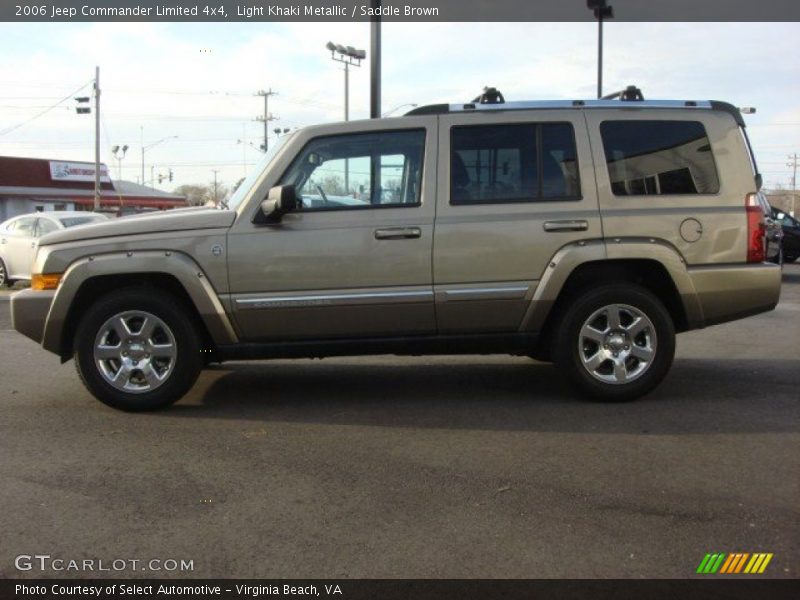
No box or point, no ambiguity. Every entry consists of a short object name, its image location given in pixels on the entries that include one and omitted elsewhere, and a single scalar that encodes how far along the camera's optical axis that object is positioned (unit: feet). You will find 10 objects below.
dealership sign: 178.19
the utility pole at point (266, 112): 215.51
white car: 47.26
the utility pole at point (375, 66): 37.65
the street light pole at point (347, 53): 88.48
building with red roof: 166.87
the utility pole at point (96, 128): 142.61
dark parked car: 69.00
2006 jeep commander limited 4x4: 17.06
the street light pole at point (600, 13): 48.47
